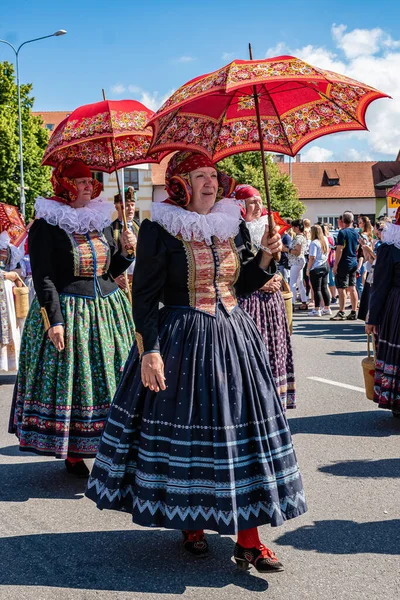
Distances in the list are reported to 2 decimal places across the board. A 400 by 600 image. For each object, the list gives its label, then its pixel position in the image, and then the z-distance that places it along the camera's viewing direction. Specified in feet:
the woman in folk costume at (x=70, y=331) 16.15
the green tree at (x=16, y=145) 124.57
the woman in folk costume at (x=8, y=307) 28.60
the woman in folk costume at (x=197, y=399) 11.46
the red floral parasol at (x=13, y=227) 29.14
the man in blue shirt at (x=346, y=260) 45.91
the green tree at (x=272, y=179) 152.76
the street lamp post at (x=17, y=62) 99.64
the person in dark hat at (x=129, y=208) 23.19
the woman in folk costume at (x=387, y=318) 20.00
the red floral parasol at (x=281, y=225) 20.69
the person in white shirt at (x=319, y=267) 49.78
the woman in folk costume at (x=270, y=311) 18.92
